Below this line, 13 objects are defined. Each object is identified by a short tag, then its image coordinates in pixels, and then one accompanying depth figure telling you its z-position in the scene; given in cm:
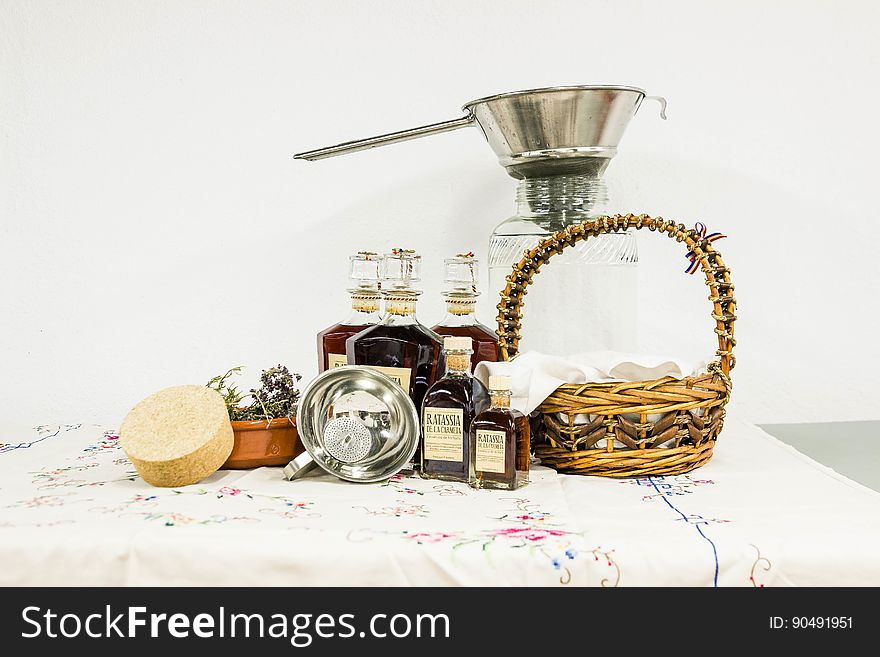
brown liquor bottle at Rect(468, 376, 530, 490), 84
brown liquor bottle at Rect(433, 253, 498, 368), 96
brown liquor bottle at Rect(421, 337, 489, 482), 87
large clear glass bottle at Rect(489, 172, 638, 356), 108
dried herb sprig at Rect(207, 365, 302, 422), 97
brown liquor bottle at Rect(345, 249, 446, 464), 93
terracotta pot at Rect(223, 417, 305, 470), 94
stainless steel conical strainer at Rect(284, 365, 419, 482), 90
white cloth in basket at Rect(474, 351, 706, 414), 88
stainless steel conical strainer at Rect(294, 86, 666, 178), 99
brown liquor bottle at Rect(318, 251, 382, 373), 97
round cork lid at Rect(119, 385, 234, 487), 85
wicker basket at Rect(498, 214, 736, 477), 87
